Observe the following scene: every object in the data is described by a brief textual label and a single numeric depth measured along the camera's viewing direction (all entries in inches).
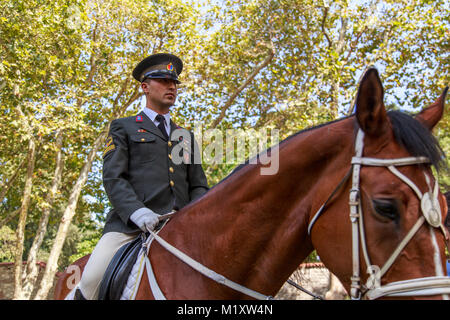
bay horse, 64.9
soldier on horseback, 105.0
